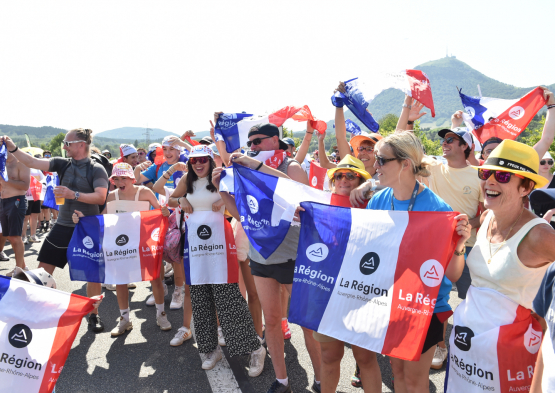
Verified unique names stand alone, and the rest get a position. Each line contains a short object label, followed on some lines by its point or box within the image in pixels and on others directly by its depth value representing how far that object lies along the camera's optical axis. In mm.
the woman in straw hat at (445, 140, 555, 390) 2107
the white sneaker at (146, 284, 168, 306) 5711
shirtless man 6480
